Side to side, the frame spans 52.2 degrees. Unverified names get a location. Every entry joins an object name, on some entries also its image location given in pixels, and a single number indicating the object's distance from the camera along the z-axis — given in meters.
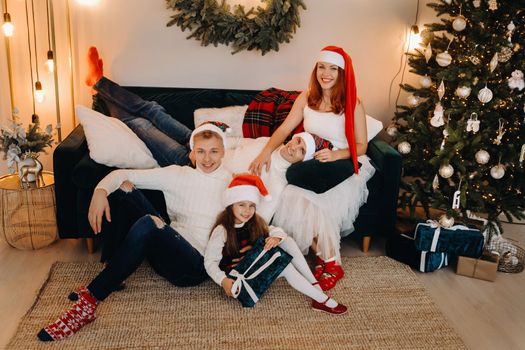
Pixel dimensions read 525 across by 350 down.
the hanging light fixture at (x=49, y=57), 3.34
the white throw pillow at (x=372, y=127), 3.26
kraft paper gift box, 2.92
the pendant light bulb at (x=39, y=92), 3.39
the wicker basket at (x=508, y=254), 3.09
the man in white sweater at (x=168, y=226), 2.31
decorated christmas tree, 2.96
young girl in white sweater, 2.47
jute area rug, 2.27
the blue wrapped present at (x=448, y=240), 2.93
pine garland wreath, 3.50
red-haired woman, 2.85
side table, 2.94
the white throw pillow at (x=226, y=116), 3.45
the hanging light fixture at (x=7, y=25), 3.19
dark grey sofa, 2.82
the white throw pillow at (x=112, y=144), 2.89
